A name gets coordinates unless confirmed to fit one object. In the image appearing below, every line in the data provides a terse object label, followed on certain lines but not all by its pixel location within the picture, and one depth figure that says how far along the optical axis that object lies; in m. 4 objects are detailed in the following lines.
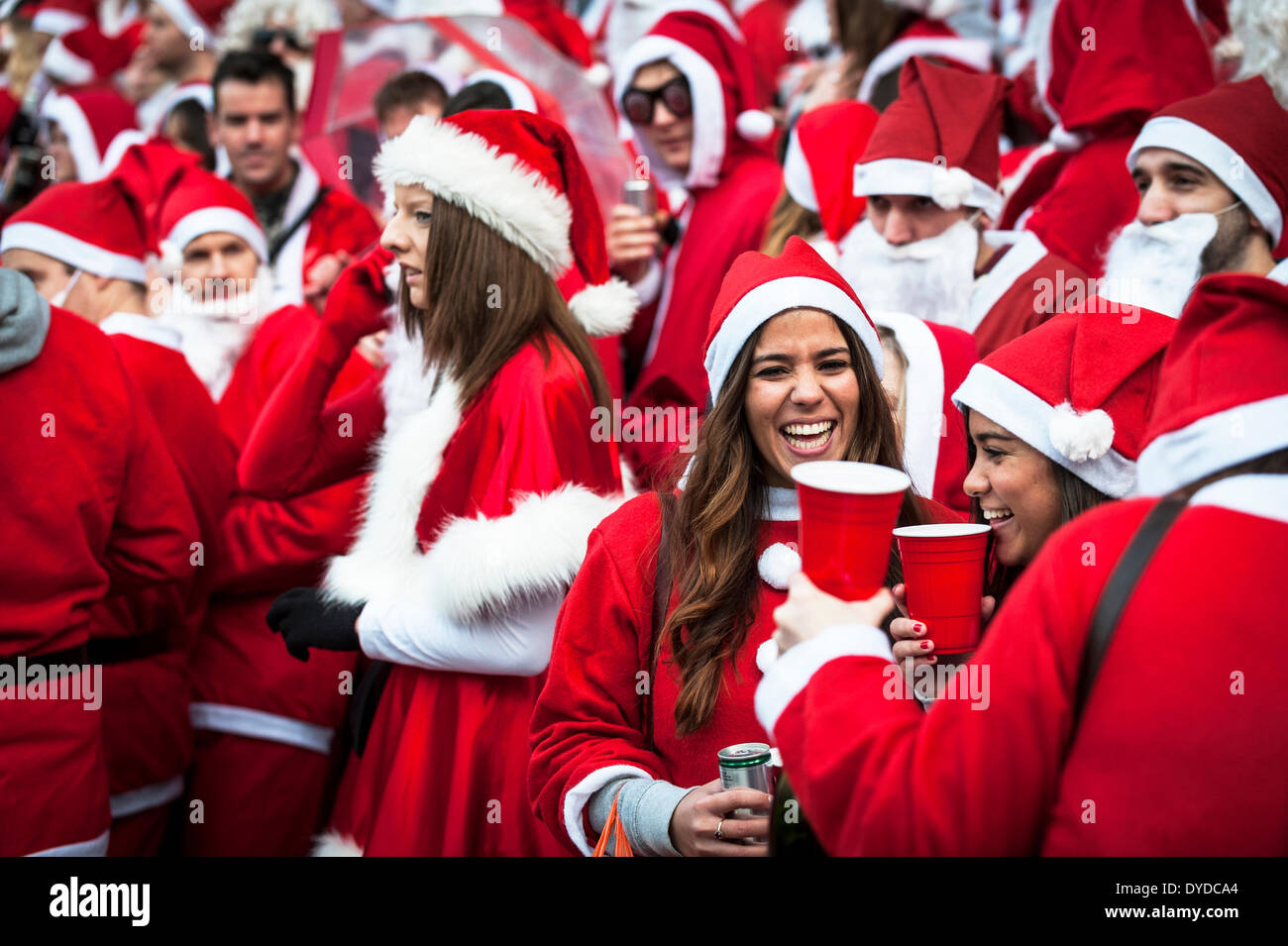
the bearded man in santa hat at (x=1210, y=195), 4.26
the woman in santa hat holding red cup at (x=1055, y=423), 2.75
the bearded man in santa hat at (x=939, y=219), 4.68
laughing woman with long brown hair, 2.67
